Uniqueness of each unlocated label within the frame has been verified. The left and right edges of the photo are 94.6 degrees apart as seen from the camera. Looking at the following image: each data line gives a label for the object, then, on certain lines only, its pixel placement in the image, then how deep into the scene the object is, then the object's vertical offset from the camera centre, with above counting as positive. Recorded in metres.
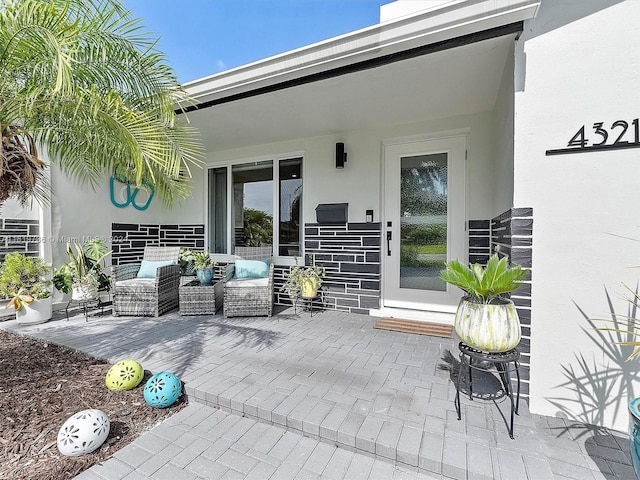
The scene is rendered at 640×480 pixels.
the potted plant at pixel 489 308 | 1.70 -0.42
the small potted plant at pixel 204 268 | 4.17 -0.43
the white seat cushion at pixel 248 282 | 3.91 -0.61
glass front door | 3.85 +0.24
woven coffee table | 4.04 -0.86
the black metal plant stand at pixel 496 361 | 1.70 -0.78
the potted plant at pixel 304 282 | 4.19 -0.63
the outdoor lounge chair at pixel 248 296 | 3.88 -0.78
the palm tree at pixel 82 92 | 1.78 +1.03
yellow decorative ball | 2.22 -1.06
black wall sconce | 4.29 +1.19
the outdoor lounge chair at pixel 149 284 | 3.99 -0.65
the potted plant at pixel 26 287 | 3.42 -0.61
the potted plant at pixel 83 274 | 3.78 -0.49
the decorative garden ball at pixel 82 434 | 1.61 -1.10
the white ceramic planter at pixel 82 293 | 3.75 -0.71
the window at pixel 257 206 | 4.86 +0.55
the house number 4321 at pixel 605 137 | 1.71 +0.60
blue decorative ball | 2.04 -1.07
